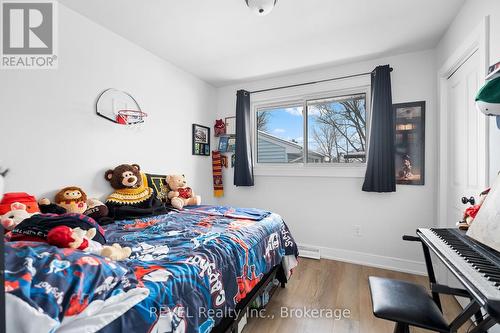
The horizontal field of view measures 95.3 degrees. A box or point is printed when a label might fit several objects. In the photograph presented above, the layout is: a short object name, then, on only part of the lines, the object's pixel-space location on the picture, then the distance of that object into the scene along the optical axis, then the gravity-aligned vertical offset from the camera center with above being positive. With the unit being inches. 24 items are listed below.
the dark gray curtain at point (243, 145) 130.8 +11.8
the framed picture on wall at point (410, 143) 98.7 +9.9
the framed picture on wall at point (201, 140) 128.7 +15.3
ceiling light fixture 61.5 +44.0
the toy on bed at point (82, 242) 38.4 -13.3
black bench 40.5 -27.0
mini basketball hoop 84.0 +22.9
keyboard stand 39.4 -25.8
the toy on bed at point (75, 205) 65.7 -11.5
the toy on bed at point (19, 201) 56.8 -8.8
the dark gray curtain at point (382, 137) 100.2 +12.4
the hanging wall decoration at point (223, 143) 140.8 +14.2
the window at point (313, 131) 115.9 +19.1
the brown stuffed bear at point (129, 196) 82.1 -11.3
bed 26.3 -18.7
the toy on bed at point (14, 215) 52.4 -11.7
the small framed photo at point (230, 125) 139.9 +25.2
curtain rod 110.5 +43.8
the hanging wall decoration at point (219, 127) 140.9 +24.1
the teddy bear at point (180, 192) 103.3 -11.8
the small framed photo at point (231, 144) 139.4 +13.2
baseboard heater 115.5 -44.5
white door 65.8 +8.1
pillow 42.8 -11.3
